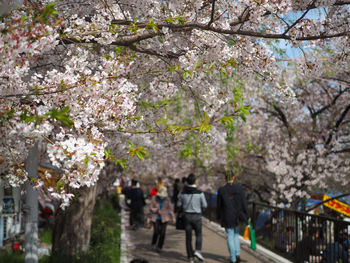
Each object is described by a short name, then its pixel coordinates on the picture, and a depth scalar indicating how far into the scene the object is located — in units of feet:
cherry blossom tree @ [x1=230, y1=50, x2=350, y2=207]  45.80
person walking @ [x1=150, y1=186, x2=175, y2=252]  34.53
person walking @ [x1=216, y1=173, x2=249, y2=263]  27.78
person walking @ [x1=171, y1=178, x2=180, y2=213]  57.77
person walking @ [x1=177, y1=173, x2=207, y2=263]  29.71
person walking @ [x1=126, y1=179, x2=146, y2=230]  48.49
